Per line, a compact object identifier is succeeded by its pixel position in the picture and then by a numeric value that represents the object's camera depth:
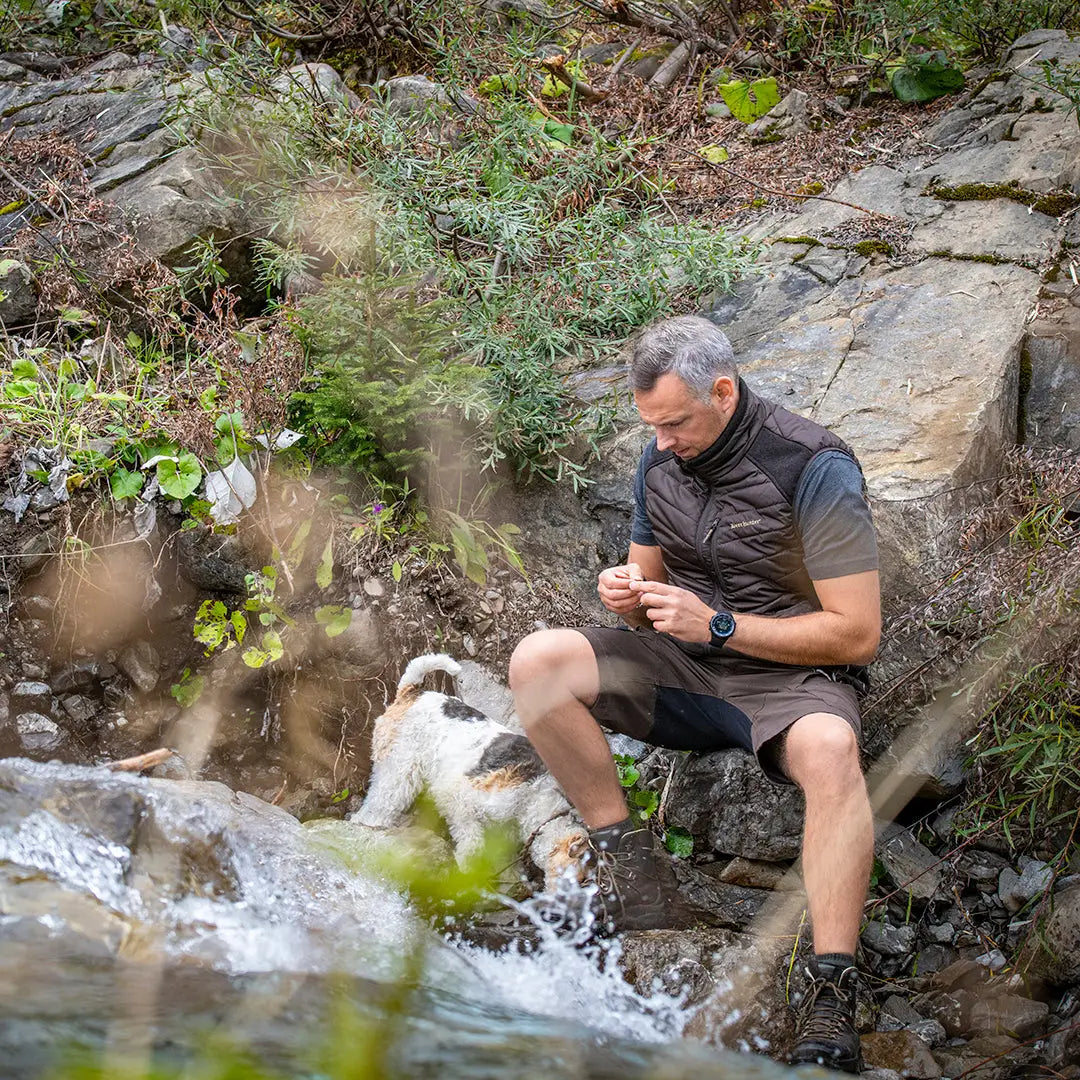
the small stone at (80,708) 4.07
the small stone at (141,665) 4.17
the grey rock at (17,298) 5.00
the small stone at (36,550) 4.13
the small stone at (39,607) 4.14
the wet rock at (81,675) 4.09
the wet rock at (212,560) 4.23
